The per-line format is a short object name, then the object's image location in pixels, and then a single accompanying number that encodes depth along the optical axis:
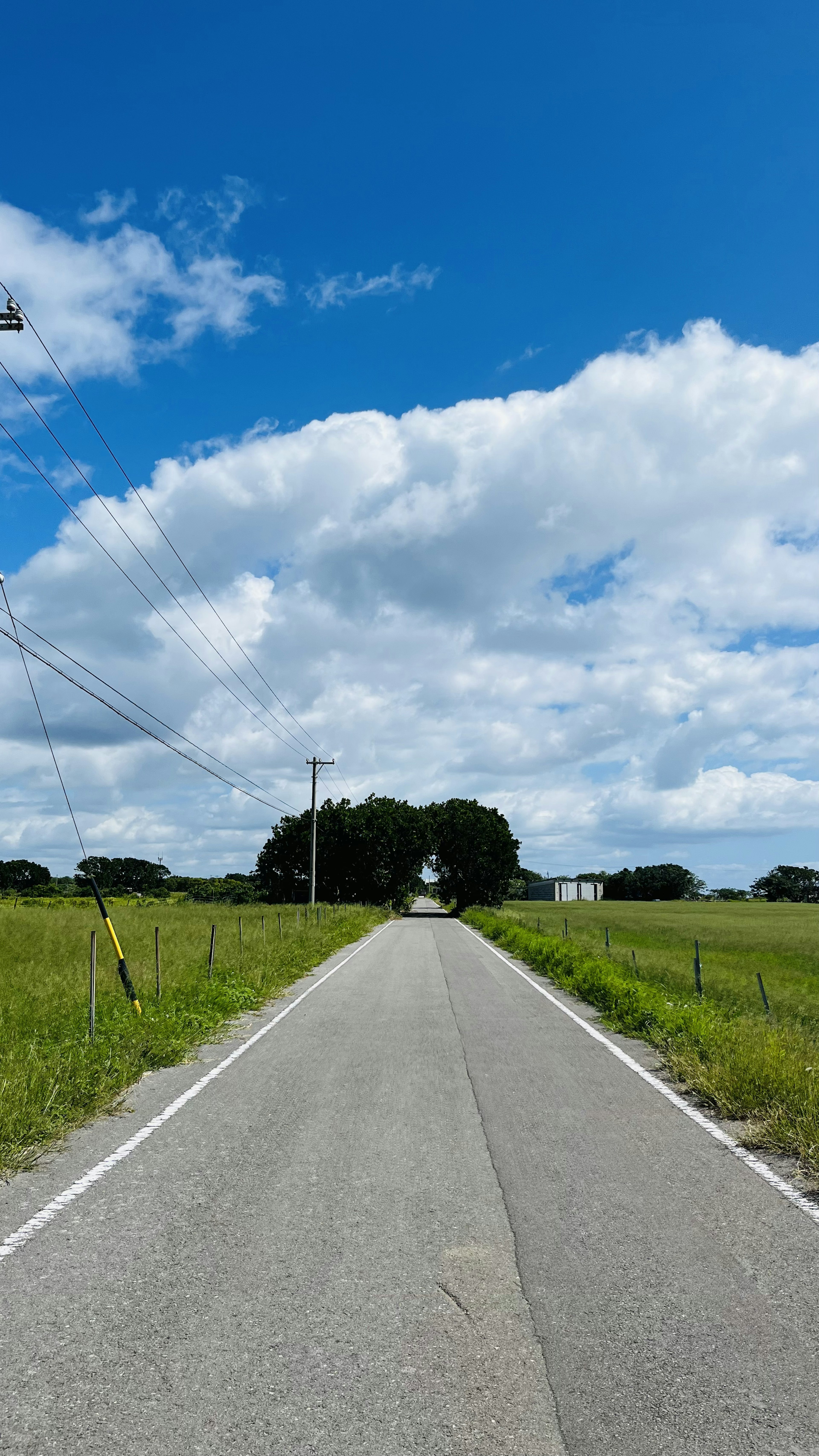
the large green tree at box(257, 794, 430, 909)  73.62
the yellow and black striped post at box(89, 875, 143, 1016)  13.58
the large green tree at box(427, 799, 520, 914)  83.38
